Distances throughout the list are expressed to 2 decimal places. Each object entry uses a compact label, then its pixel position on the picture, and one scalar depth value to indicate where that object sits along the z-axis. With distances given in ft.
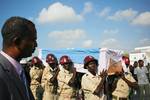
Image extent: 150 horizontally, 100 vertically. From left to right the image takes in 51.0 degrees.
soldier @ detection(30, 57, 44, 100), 14.45
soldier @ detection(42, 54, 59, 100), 13.00
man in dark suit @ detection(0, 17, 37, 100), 2.94
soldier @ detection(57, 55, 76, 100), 11.54
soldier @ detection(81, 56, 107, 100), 9.43
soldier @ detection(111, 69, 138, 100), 11.40
